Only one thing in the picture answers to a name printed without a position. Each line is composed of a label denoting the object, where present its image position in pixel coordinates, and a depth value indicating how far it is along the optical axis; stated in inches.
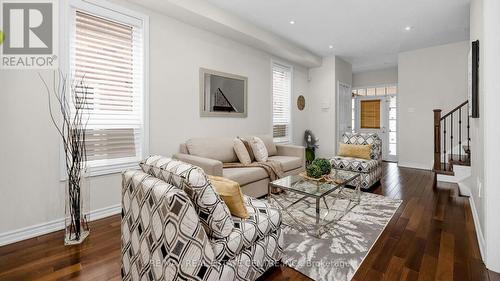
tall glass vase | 89.2
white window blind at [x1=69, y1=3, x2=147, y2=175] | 105.0
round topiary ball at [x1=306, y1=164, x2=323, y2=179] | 109.2
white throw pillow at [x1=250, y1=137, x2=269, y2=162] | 149.9
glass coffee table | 96.7
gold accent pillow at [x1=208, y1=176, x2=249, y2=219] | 62.2
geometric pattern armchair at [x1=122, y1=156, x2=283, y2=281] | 50.0
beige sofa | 115.5
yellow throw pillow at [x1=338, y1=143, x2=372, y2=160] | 165.0
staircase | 166.2
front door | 277.3
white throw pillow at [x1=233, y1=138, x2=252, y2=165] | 141.9
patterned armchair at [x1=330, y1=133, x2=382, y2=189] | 152.3
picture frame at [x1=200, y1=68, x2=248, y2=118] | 152.7
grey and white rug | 72.5
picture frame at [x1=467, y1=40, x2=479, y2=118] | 98.7
